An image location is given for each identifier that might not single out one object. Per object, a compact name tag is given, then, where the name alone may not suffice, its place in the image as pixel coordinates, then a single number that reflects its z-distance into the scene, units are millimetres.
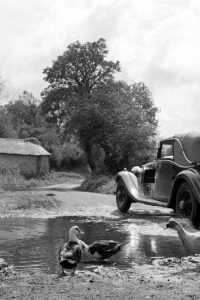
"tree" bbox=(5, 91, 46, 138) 85081
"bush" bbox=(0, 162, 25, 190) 46969
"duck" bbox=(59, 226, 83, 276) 6858
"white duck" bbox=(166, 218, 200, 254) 8555
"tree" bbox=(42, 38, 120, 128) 56719
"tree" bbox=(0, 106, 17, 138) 67375
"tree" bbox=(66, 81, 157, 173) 37719
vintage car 12070
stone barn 49312
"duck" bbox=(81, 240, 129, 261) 7973
